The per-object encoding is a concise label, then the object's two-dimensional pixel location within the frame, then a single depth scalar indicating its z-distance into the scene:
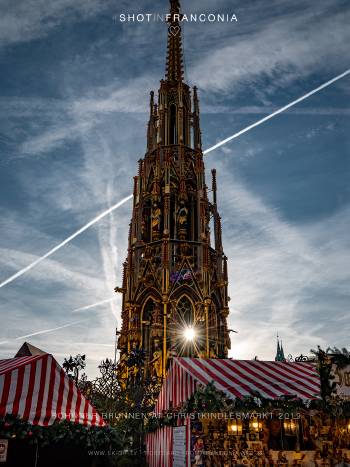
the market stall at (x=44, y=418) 9.12
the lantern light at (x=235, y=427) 15.21
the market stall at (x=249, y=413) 11.71
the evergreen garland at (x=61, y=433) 8.86
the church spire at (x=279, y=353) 86.96
